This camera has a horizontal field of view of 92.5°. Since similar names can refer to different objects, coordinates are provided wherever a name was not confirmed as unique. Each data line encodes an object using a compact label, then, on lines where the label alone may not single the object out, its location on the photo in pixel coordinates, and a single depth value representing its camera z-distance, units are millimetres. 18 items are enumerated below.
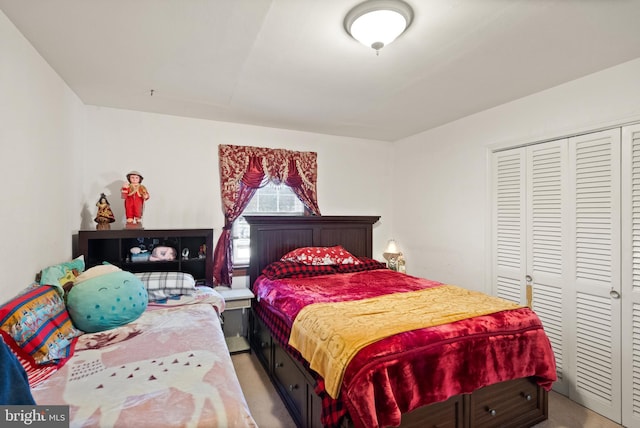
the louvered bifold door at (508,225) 2873
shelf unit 2623
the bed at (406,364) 1569
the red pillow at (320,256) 3371
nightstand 3023
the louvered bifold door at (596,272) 2256
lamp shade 4195
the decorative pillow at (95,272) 1924
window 3613
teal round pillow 1797
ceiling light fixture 1567
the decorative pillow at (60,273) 1874
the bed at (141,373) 1102
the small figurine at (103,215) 2721
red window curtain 3416
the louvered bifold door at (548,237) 2568
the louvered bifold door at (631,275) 2152
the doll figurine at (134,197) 2809
